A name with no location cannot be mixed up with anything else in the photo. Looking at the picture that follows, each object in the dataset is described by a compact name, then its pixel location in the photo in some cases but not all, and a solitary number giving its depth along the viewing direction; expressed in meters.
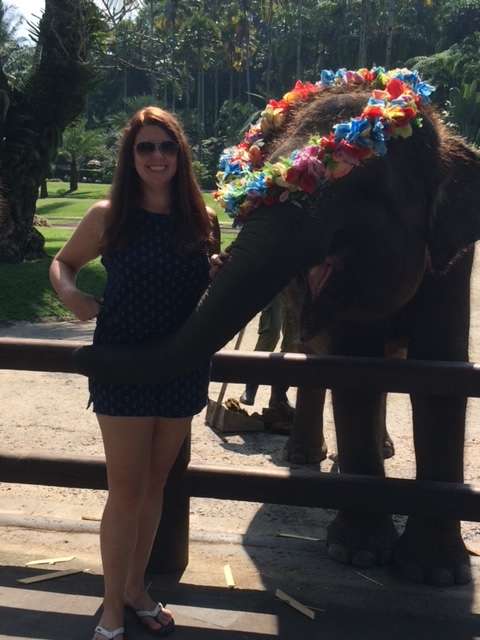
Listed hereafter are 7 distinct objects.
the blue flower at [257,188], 3.32
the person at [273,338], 6.64
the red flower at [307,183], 3.35
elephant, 3.11
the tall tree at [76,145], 44.81
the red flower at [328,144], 3.48
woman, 3.21
